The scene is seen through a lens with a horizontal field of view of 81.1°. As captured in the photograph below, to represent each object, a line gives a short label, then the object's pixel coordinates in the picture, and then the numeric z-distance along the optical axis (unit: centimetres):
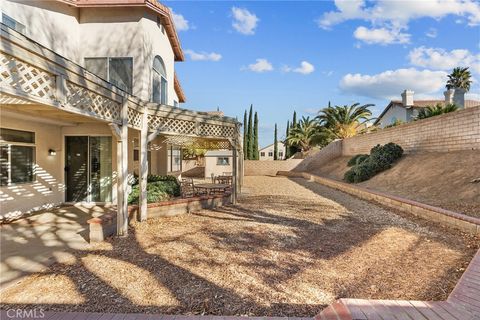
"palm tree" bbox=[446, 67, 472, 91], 3725
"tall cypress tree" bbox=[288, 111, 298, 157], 4117
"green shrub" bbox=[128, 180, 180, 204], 852
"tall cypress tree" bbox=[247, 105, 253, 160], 3775
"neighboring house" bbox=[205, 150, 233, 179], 2586
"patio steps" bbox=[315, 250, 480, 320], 290
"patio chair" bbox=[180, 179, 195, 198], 1073
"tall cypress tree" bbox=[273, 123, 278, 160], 4151
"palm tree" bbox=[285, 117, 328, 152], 3633
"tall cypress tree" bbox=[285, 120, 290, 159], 4152
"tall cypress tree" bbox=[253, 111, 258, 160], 3816
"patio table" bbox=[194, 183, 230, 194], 1112
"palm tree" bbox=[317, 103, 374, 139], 2850
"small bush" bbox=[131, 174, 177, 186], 1026
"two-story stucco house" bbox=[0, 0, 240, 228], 723
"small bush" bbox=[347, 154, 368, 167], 2006
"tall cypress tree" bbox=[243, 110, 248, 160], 3724
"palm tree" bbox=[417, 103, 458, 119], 2175
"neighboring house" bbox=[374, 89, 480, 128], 2920
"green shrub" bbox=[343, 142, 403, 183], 1530
